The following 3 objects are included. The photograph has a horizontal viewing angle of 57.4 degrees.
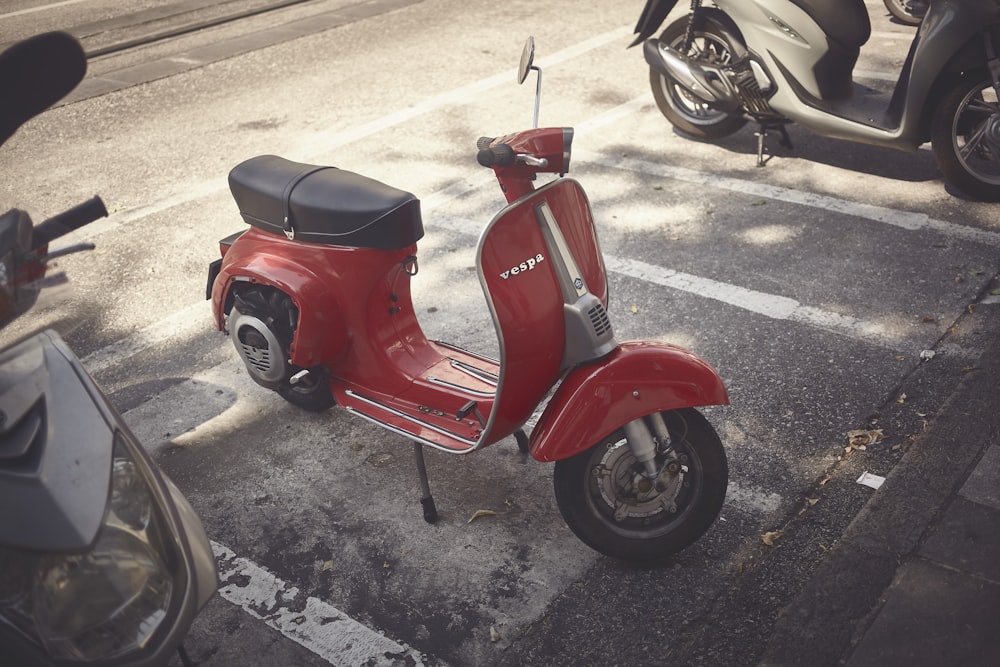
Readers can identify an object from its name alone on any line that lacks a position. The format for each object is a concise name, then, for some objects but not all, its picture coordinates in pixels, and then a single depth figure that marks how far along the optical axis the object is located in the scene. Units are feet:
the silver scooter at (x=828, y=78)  16.47
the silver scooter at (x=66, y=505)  5.96
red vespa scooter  9.32
